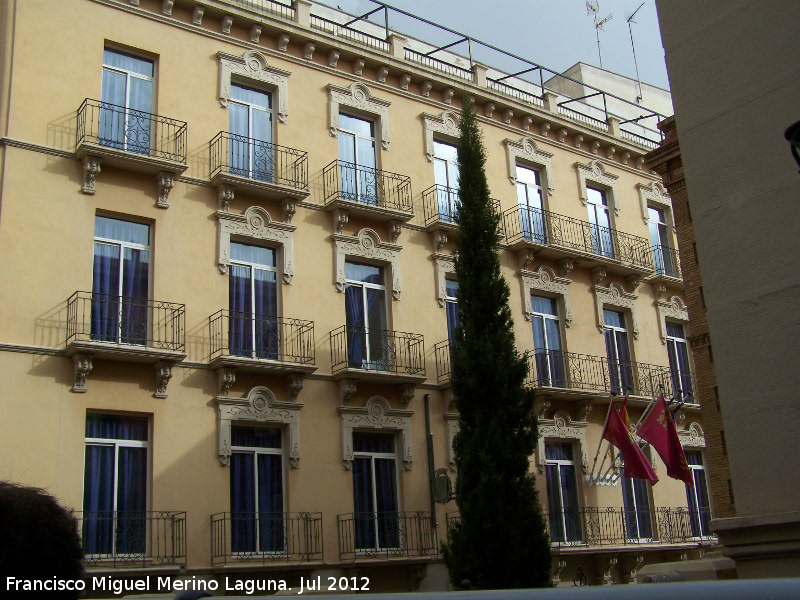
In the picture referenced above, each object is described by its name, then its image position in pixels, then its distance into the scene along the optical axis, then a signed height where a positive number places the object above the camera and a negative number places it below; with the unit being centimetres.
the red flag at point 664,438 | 1961 +180
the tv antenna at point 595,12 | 3362 +1954
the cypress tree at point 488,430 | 1596 +187
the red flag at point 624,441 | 2003 +182
